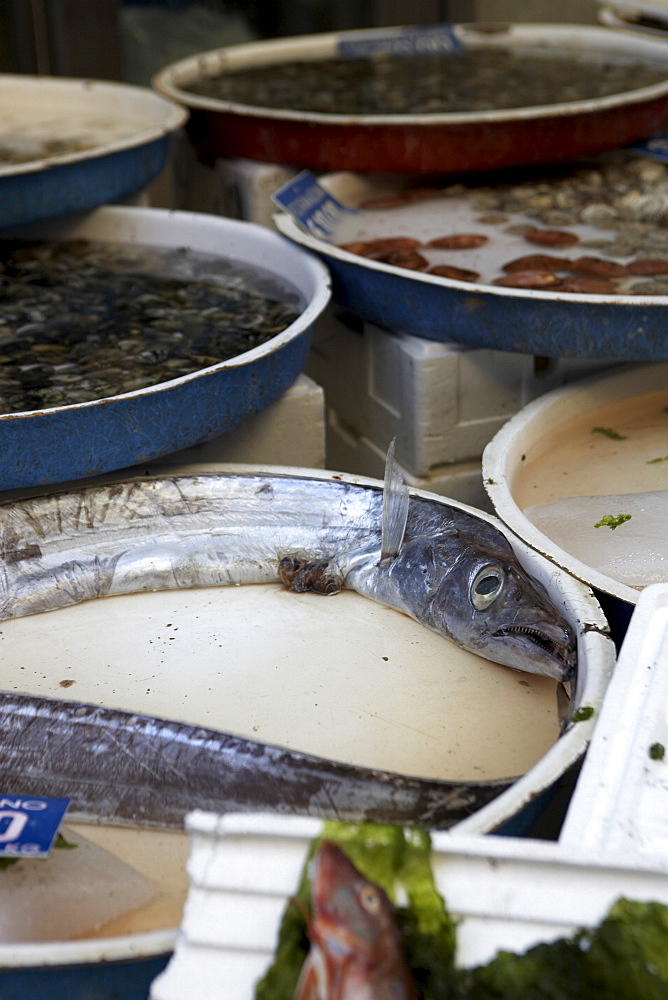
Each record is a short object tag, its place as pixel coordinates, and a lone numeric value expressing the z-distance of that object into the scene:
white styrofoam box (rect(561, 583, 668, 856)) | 1.09
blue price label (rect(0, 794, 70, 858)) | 1.16
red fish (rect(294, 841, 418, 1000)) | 0.85
